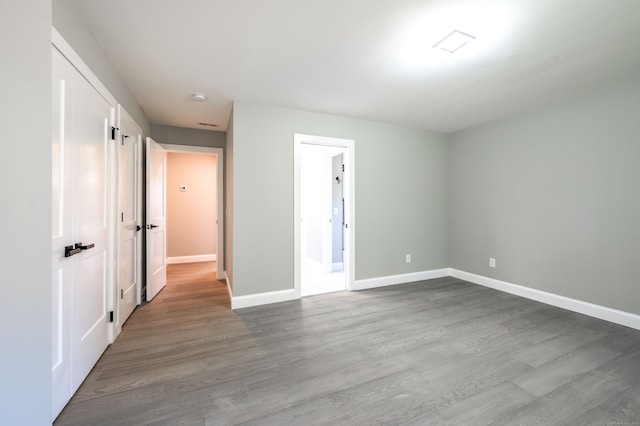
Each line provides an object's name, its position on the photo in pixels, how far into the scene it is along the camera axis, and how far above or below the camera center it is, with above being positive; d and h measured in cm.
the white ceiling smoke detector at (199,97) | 300 +136
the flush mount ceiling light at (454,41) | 193 +134
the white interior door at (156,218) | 348 -10
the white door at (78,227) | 155 -11
